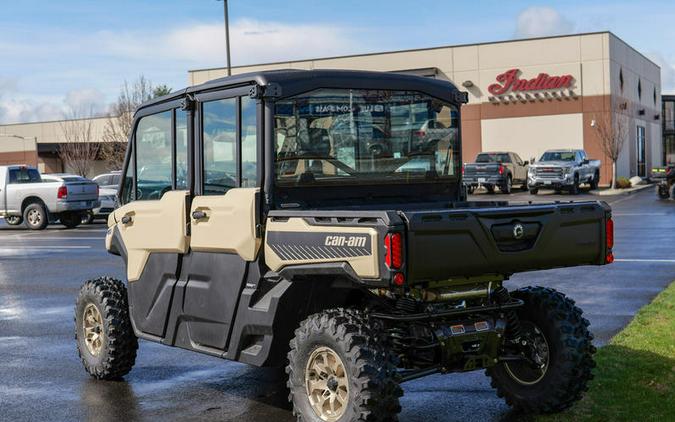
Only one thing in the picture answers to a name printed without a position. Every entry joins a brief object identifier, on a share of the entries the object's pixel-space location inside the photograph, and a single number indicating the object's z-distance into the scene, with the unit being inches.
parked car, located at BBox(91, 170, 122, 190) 1270.9
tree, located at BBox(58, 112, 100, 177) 2618.1
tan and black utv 212.4
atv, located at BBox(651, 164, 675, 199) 1366.9
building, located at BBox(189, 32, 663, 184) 1987.0
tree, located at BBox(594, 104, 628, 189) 1880.0
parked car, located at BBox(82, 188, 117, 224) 1167.6
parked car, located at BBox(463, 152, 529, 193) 1633.9
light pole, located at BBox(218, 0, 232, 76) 1531.7
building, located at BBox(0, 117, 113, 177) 2854.3
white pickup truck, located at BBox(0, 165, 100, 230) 1105.4
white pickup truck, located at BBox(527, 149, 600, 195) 1583.4
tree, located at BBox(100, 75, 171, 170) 2299.5
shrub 1870.1
